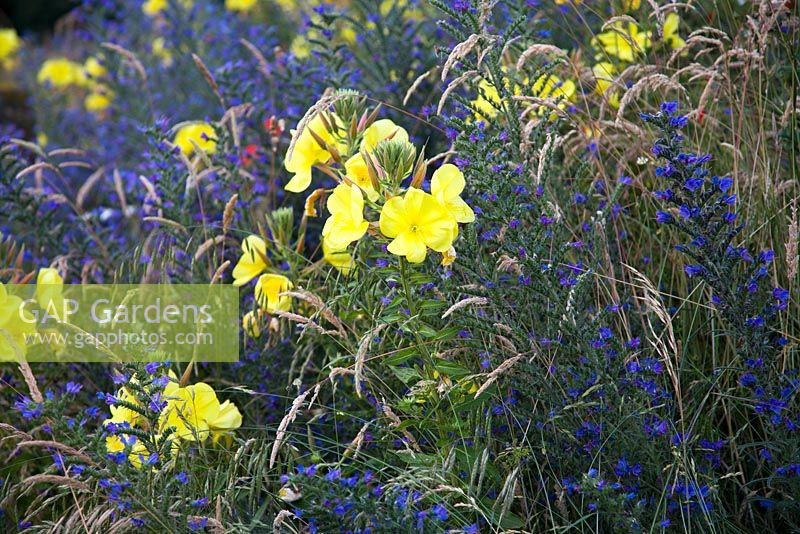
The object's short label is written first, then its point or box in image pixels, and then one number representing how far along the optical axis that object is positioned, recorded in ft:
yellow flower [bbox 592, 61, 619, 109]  18.49
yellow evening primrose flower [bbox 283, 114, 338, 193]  14.56
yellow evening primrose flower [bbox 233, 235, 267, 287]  16.88
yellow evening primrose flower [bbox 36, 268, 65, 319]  16.94
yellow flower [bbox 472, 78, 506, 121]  18.11
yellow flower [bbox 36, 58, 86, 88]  41.91
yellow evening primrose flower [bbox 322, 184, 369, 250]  12.55
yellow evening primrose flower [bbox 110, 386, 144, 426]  13.99
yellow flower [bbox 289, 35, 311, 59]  31.18
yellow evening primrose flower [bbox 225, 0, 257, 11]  39.81
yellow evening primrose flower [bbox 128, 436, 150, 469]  13.22
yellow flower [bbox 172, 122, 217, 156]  21.95
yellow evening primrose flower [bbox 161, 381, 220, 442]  14.14
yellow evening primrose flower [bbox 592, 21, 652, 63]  19.77
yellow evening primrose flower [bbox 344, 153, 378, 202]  13.26
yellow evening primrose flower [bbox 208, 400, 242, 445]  14.98
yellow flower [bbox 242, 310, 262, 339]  16.63
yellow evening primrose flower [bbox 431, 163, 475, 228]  12.46
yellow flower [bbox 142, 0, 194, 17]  33.24
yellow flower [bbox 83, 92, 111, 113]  38.55
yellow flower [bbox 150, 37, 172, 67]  37.93
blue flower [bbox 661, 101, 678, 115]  12.64
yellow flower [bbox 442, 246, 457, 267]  12.41
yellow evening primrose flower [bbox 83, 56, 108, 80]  38.29
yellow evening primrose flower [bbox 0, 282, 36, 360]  15.42
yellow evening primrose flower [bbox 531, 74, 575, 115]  18.02
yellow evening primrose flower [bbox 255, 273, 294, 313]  16.31
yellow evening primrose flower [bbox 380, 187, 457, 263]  12.13
